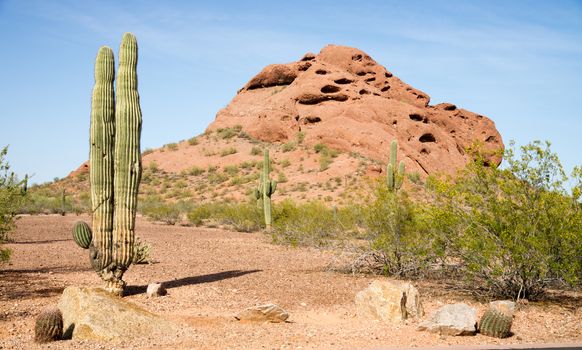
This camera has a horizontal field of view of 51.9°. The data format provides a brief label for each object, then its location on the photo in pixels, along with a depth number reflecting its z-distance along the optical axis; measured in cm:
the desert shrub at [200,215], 3412
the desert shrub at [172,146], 6133
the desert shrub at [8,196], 1430
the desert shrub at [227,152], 5649
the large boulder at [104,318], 824
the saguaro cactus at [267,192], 2798
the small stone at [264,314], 923
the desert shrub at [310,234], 1503
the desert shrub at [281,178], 4688
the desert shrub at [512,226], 1014
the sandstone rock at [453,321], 866
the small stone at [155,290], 1129
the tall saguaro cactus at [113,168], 1133
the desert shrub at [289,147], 5400
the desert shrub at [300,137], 5527
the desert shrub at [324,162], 4825
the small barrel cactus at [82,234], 1109
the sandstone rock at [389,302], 966
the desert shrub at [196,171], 5384
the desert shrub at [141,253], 1563
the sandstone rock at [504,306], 934
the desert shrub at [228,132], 6109
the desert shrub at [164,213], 3628
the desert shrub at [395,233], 1311
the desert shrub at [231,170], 5181
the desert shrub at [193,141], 6131
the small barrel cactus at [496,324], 860
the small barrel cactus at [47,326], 795
